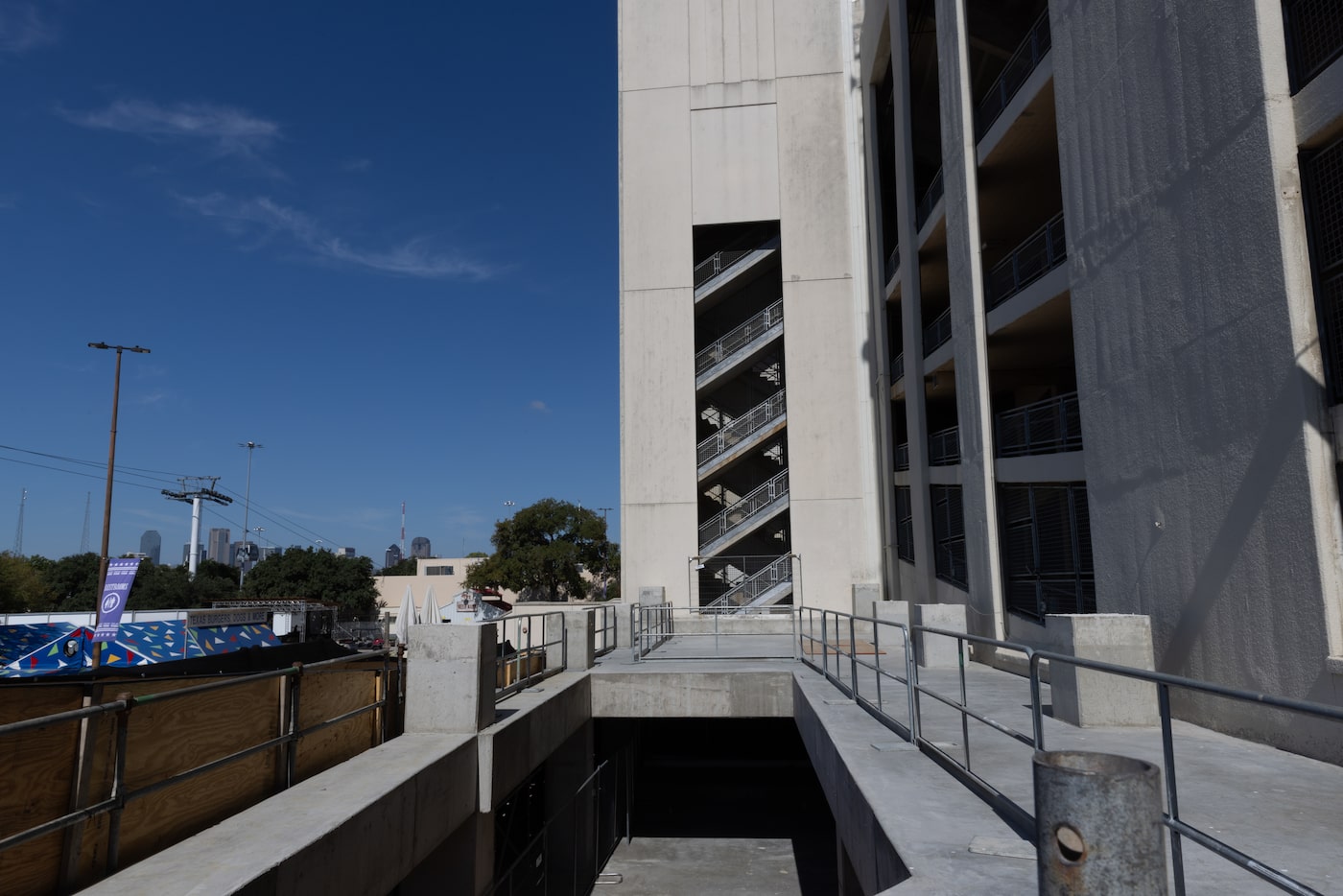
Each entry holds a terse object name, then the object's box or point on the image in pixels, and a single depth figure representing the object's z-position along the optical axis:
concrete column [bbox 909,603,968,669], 14.02
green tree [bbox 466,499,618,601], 57.50
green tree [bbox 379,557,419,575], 125.50
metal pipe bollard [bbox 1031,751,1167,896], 2.75
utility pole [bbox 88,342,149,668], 29.94
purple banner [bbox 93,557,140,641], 19.52
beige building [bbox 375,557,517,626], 79.21
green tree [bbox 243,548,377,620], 65.62
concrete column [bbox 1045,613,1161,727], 8.51
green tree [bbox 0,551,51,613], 50.50
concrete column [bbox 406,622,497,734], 9.12
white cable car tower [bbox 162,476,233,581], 83.62
